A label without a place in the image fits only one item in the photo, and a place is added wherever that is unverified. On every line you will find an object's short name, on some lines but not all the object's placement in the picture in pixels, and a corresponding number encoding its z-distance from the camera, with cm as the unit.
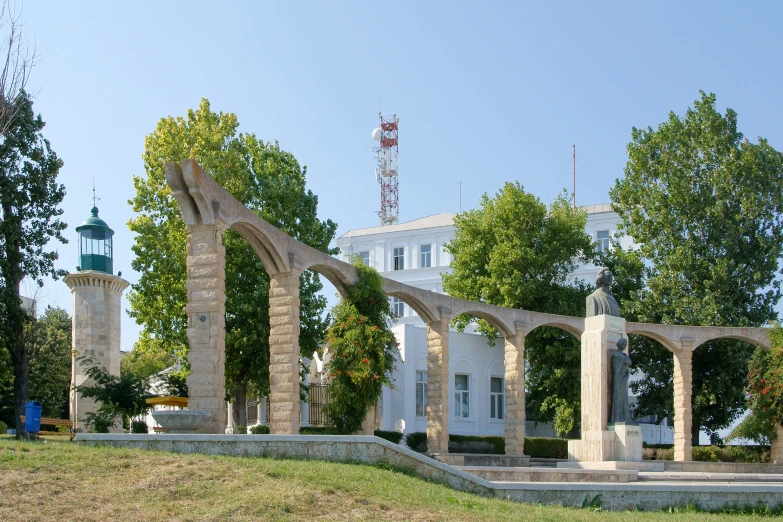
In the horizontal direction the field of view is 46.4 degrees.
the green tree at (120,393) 1875
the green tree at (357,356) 2112
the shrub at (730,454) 2988
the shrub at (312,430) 2614
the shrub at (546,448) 3088
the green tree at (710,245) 3089
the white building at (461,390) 3369
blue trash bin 1631
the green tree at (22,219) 2042
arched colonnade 1628
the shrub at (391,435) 2866
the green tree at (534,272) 3228
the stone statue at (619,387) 2009
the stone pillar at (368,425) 2172
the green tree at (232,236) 2559
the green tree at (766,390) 2747
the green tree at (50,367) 3519
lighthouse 2944
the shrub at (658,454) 3031
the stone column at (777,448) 2894
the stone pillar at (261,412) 3244
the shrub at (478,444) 3080
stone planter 1462
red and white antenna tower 5562
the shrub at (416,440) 2931
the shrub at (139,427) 1920
